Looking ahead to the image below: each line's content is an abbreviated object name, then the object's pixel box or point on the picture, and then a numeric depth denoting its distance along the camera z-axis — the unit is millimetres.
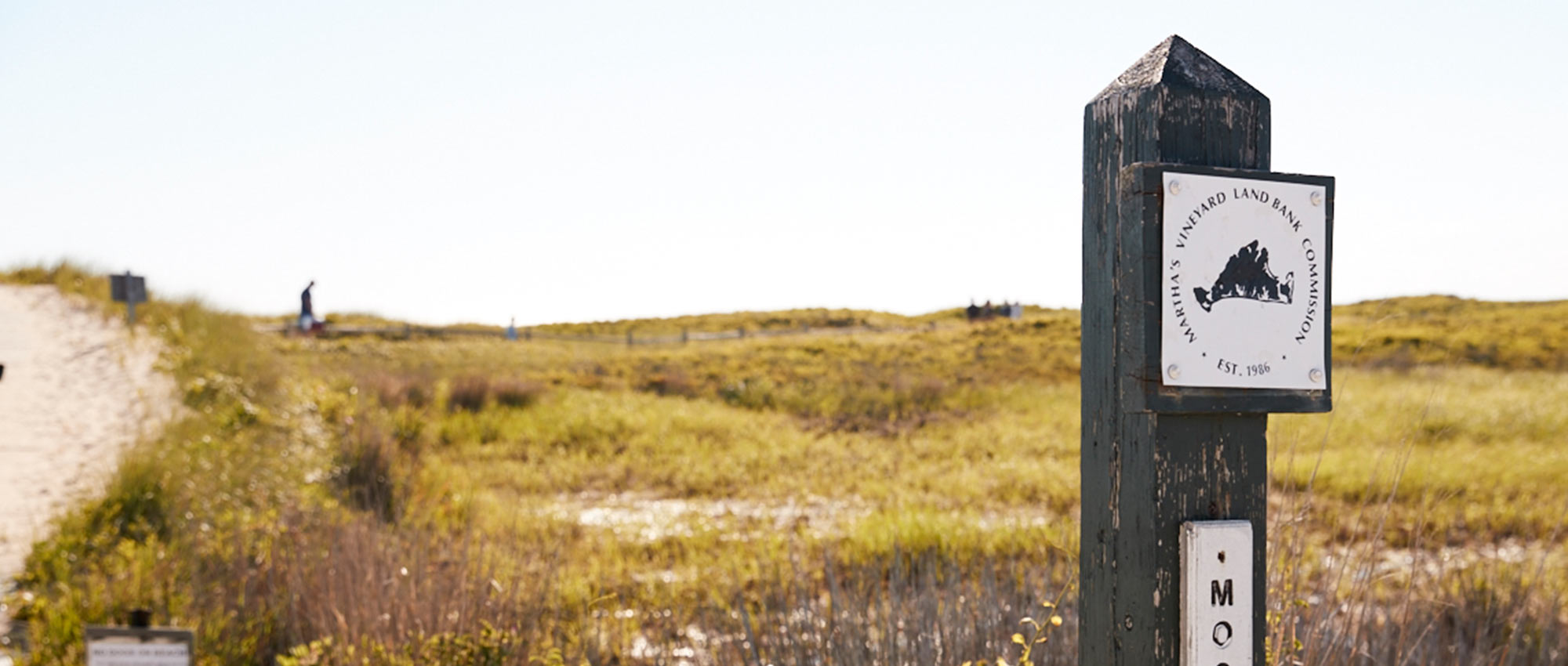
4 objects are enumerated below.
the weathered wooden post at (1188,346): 1575
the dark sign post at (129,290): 14320
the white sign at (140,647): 3307
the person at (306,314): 23562
